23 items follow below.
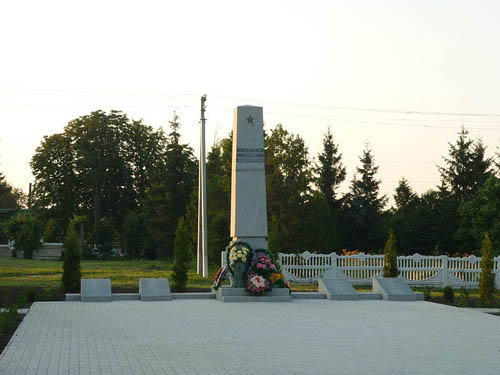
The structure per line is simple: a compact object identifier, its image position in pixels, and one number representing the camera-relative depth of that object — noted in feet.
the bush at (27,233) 145.69
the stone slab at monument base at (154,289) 58.85
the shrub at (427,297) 65.46
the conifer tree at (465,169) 163.32
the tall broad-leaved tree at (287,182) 132.67
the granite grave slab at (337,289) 62.95
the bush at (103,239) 163.12
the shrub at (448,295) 61.77
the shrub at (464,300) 59.88
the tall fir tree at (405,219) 136.87
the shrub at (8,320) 38.42
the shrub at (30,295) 57.26
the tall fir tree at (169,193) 174.50
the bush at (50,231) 173.17
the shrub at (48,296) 58.13
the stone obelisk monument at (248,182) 60.75
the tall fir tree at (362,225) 152.35
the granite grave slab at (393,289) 63.26
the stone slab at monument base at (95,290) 57.52
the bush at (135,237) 171.73
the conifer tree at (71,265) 62.39
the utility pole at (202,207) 101.40
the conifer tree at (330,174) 162.61
